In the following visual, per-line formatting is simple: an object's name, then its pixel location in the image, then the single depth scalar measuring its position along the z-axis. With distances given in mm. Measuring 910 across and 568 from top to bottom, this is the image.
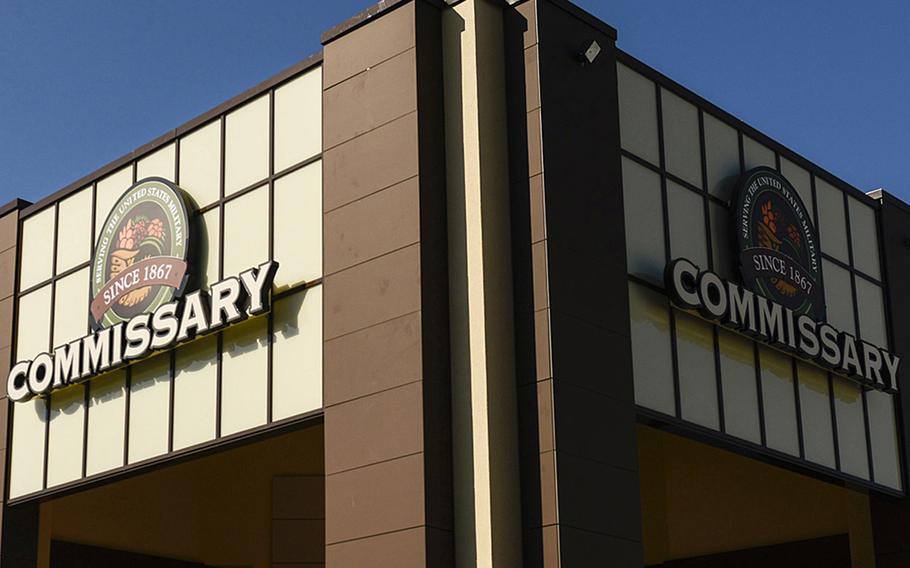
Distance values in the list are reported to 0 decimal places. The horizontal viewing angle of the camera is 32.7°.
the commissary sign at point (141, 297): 24547
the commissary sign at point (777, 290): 24797
